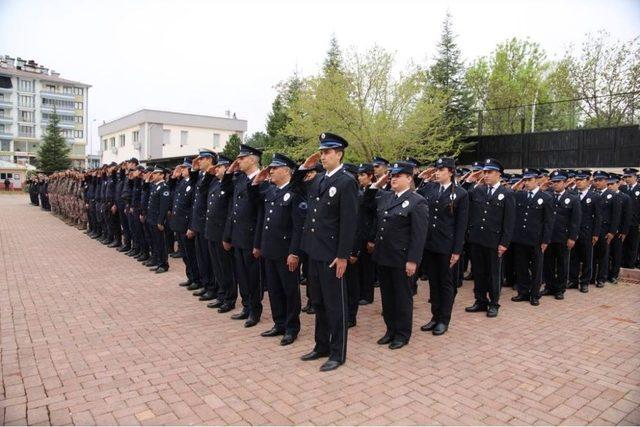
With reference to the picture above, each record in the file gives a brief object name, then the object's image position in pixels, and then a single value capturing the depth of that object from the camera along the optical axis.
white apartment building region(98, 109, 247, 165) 46.84
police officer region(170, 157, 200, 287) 7.77
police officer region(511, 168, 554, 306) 7.11
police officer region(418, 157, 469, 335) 5.71
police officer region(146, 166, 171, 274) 8.79
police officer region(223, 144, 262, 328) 5.88
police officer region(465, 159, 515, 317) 6.43
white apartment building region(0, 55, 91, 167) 76.75
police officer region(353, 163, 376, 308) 6.20
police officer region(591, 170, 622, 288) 8.48
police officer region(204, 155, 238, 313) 6.49
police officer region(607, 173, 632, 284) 8.73
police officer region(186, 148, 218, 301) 7.03
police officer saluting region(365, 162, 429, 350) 5.01
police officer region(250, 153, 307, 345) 5.28
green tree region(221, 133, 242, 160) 35.46
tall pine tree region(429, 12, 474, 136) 24.70
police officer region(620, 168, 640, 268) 9.40
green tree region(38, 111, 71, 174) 47.94
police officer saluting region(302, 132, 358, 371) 4.51
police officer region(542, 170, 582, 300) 7.56
